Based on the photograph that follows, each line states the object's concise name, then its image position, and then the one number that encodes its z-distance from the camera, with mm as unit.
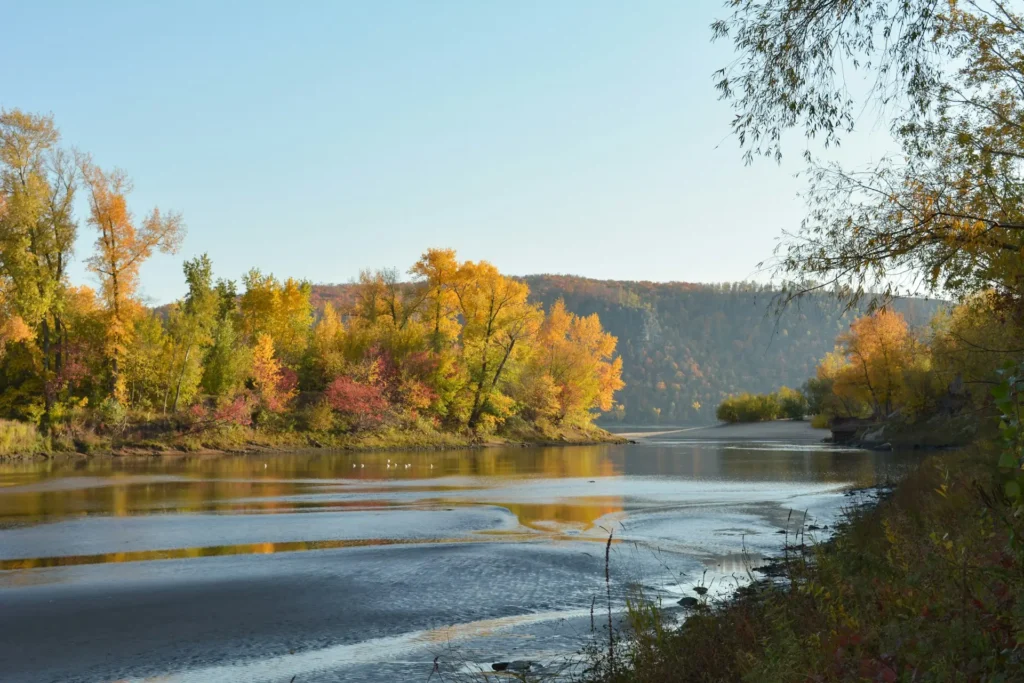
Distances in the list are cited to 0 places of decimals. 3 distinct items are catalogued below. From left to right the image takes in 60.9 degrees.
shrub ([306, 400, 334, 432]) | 52719
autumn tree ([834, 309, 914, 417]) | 61125
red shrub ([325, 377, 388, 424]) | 54562
